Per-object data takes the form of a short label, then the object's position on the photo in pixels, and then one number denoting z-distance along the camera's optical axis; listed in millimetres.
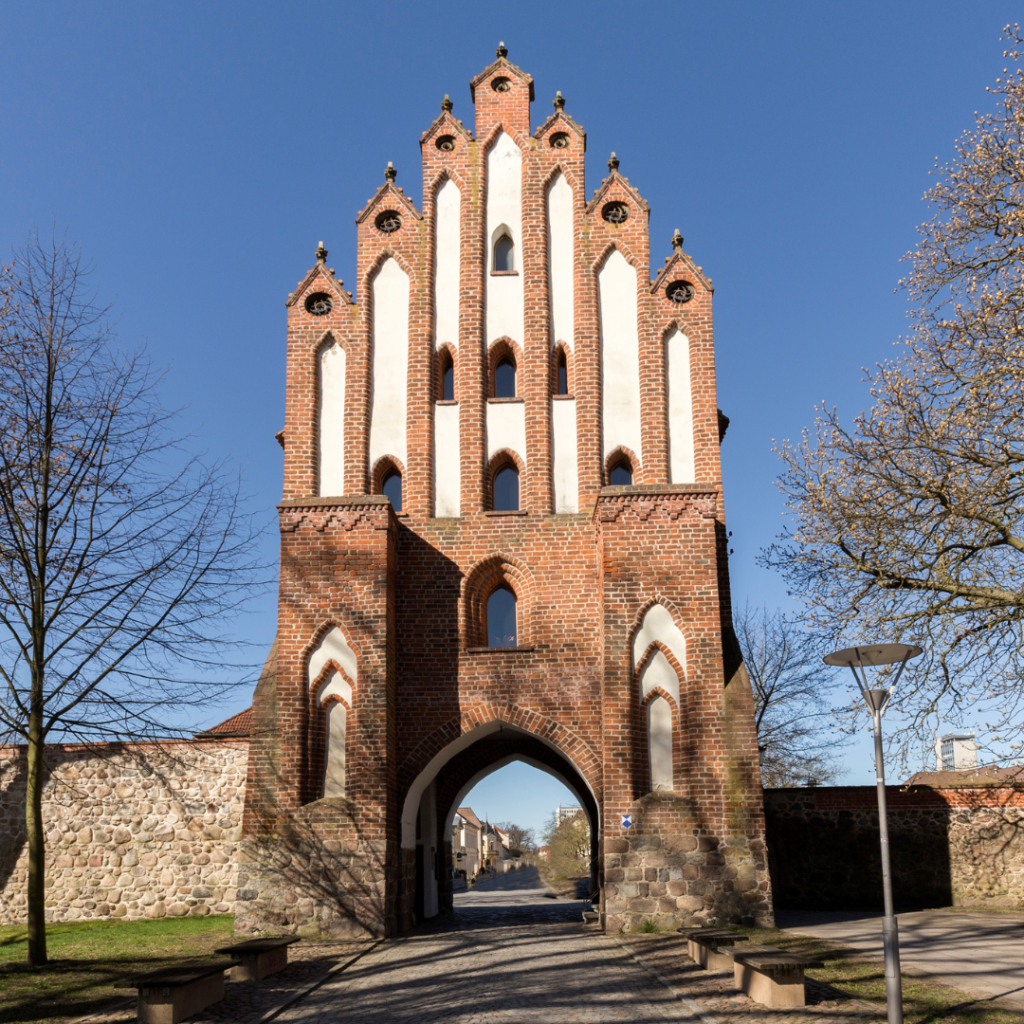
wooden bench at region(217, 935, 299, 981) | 10758
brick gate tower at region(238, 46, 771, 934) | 14680
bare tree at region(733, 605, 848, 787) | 32406
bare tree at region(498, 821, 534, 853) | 135500
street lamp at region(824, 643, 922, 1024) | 7777
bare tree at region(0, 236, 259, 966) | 11953
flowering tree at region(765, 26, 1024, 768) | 11484
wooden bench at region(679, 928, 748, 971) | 10773
